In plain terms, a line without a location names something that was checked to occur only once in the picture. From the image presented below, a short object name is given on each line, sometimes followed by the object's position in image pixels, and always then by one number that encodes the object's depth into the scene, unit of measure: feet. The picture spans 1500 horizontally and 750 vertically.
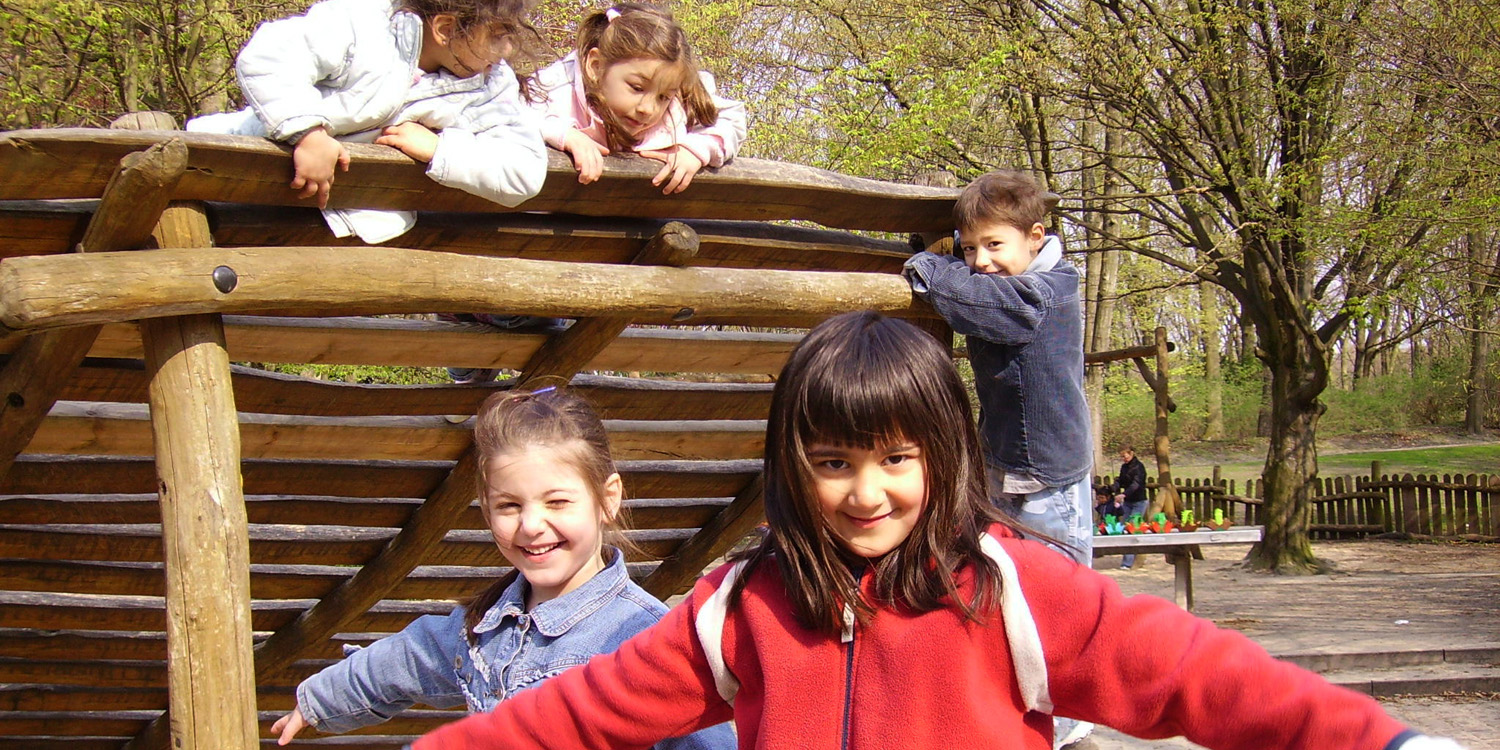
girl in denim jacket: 7.46
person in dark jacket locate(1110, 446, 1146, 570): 55.67
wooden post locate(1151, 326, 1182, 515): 46.17
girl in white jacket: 9.21
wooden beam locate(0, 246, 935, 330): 8.11
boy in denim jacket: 10.98
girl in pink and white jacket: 11.21
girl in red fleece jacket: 5.29
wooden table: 34.81
